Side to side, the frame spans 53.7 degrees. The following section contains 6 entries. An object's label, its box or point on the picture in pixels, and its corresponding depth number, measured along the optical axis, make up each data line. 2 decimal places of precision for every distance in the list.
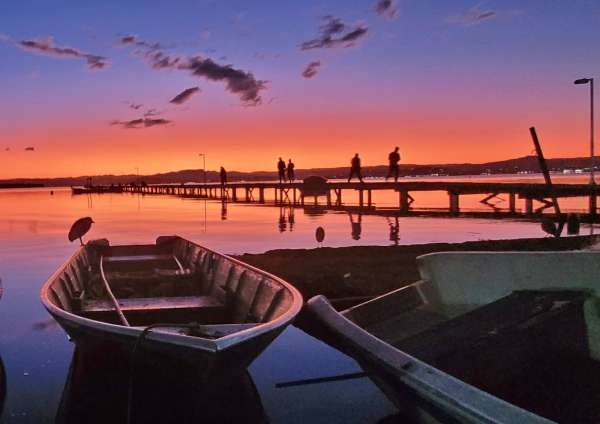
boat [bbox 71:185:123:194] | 135.95
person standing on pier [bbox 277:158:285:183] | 53.89
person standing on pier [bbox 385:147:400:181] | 40.41
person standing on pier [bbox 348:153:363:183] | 46.34
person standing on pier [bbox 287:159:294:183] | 55.19
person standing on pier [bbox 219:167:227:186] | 67.31
